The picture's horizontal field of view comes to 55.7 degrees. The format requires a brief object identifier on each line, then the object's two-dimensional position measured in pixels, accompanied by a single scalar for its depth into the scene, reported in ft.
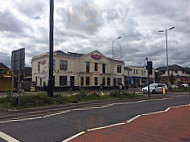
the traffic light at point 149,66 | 63.56
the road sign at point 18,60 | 34.91
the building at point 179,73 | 249.96
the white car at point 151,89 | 89.76
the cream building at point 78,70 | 108.99
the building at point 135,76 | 182.23
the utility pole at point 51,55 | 41.08
